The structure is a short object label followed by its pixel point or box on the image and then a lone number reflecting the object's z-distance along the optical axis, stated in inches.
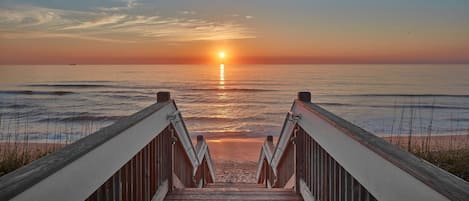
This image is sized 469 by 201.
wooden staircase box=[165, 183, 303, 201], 117.6
